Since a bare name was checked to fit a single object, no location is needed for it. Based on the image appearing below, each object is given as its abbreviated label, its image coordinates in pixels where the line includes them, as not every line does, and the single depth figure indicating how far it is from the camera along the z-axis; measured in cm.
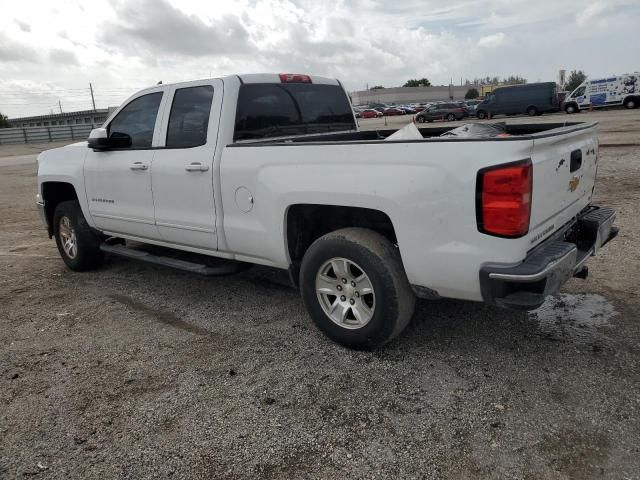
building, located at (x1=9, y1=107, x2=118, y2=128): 7269
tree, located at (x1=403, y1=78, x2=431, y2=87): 12219
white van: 3153
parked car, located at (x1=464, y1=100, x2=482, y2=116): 3781
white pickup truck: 287
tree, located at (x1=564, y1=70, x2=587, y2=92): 9216
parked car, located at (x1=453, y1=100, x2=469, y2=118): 3678
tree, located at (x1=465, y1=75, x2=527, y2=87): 12652
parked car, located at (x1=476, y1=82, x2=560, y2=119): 3253
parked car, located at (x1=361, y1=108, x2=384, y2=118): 5441
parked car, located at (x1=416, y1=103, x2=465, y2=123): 3662
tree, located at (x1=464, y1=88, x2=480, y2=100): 9862
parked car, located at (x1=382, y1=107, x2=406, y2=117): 5738
